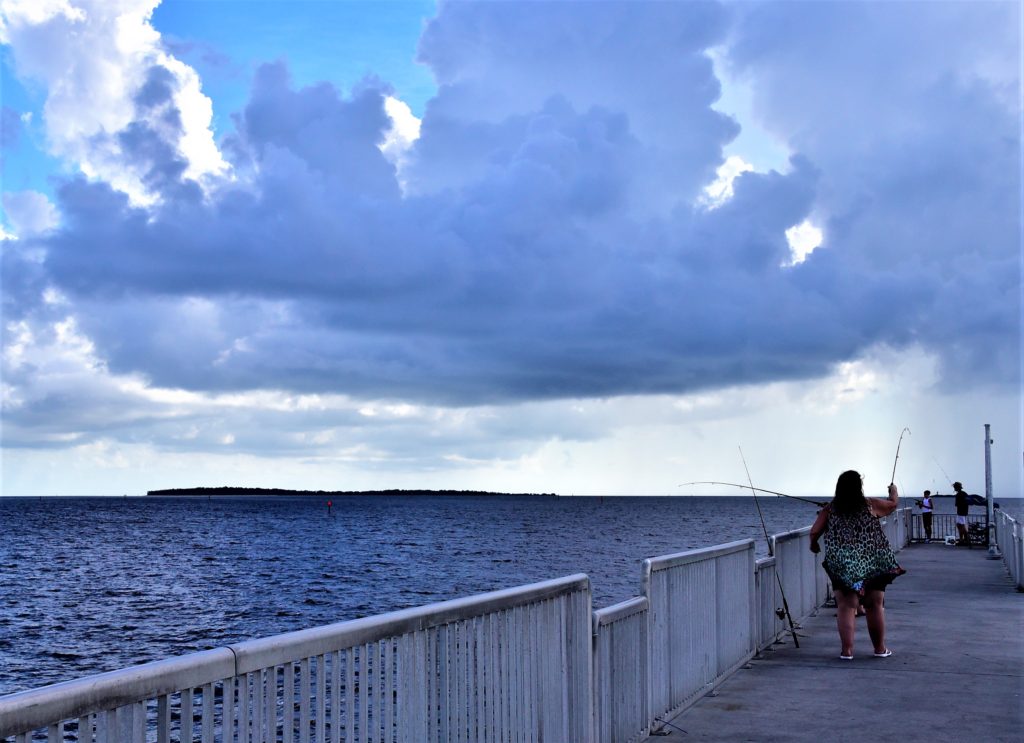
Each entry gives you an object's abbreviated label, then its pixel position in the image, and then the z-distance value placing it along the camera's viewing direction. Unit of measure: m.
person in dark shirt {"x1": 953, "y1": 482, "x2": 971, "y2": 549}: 28.98
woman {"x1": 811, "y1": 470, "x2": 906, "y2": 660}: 10.30
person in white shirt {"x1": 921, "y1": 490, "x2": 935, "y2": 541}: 32.38
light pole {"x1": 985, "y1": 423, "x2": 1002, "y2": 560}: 27.19
